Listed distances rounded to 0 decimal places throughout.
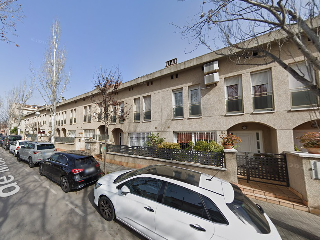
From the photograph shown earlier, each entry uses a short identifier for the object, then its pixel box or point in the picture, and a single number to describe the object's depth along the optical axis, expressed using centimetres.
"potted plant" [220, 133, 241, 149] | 573
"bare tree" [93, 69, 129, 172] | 884
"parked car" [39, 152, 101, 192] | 515
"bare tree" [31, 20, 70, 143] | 1425
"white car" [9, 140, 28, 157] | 1134
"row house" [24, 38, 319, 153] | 661
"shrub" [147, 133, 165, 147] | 915
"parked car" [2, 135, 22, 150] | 1586
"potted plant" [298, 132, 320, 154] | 406
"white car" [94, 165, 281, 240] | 217
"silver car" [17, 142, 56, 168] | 835
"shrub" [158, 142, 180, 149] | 768
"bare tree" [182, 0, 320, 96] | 283
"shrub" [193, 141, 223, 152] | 662
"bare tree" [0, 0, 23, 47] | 480
